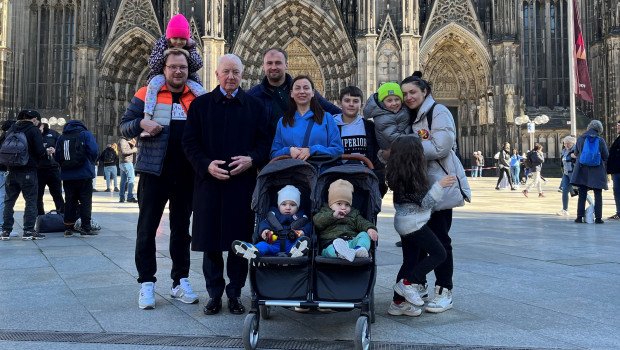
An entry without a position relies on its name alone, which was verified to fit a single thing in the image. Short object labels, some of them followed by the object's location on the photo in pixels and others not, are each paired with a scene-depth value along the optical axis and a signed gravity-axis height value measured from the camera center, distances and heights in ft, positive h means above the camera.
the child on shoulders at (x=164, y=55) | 13.84 +3.66
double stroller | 10.14 -1.88
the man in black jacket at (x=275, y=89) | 14.87 +3.05
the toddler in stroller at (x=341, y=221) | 11.30 -0.63
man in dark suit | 13.01 +0.57
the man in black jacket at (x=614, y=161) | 31.63 +1.88
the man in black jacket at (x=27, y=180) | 25.61 +0.60
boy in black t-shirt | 14.42 +1.64
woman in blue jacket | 13.28 +1.70
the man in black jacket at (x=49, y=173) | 28.60 +1.07
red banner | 55.47 +12.80
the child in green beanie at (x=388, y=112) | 13.65 +2.11
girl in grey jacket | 12.55 -0.34
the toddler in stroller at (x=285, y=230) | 10.69 -0.84
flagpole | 56.29 +14.02
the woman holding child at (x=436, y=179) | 12.94 +0.34
